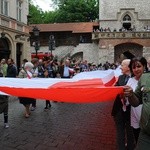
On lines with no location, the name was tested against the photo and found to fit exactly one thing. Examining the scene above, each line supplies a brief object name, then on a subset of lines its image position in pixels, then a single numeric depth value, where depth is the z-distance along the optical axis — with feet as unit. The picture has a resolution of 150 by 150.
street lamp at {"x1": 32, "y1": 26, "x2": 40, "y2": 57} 35.46
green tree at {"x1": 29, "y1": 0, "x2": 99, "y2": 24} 107.20
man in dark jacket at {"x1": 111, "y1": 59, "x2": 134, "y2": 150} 9.78
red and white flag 8.61
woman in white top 8.21
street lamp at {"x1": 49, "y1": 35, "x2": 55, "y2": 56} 40.53
